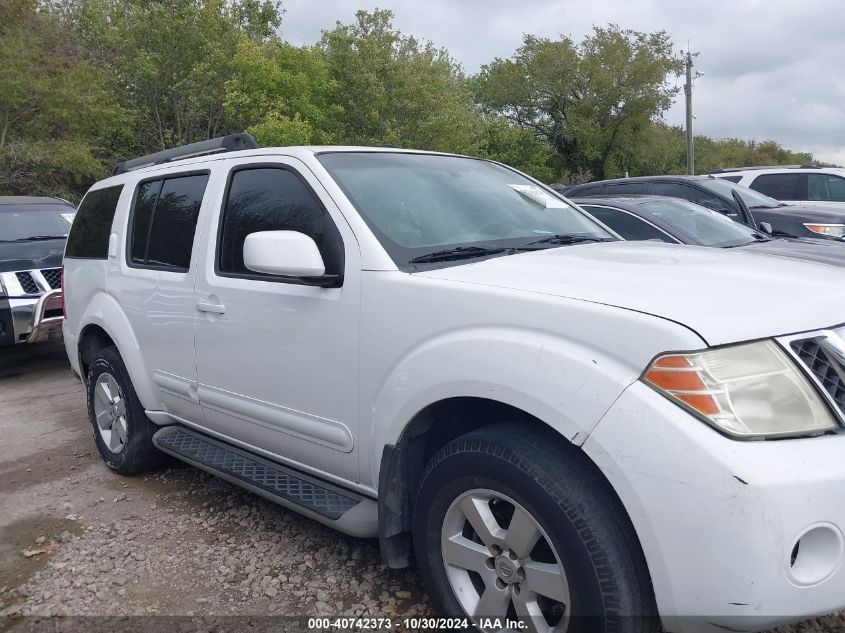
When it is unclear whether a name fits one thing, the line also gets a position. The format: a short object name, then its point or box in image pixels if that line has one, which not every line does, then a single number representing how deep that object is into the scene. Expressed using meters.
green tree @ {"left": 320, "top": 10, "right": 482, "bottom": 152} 21.41
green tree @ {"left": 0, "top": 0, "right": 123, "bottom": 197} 19.73
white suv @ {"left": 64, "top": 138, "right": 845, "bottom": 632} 1.86
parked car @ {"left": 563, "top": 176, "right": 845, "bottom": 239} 8.90
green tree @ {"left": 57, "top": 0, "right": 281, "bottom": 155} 23.88
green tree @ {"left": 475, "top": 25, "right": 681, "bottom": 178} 31.94
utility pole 32.69
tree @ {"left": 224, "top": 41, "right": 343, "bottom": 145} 20.17
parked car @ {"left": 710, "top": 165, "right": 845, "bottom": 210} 11.83
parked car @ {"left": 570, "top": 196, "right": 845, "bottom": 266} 6.58
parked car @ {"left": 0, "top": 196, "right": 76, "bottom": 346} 7.02
